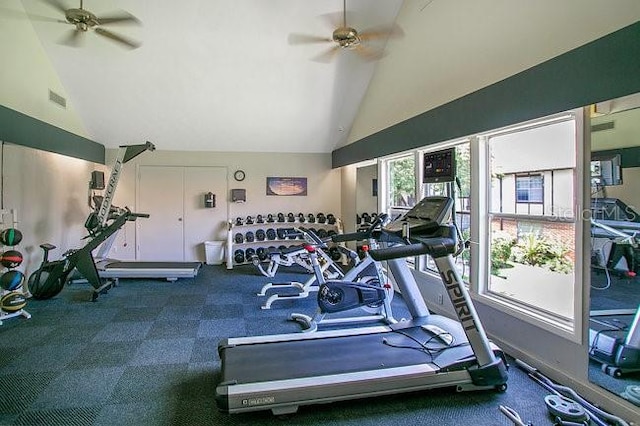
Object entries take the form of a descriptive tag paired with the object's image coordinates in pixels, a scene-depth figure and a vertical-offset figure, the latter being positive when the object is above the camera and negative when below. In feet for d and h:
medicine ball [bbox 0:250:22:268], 13.67 -1.79
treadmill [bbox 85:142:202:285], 18.38 -2.84
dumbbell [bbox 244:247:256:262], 24.69 -2.85
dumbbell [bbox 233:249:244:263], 24.38 -3.00
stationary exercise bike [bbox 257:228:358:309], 14.48 -3.55
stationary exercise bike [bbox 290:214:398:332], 12.08 -2.81
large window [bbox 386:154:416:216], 17.85 +1.55
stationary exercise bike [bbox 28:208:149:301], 16.11 -2.67
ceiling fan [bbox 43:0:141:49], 12.26 +6.90
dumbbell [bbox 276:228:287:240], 25.20 -1.44
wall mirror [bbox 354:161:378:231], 22.53 +1.45
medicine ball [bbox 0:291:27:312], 13.32 -3.40
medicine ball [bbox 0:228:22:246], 14.02 -0.96
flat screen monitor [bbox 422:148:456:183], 10.46 +1.45
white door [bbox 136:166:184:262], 24.97 -0.08
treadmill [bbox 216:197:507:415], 7.74 -3.76
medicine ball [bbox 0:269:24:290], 13.33 -2.56
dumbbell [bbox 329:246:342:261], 23.94 -2.80
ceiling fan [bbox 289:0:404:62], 13.44 +6.91
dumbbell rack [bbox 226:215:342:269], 25.56 -1.15
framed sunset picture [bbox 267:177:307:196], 26.43 +2.05
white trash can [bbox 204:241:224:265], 25.14 -2.80
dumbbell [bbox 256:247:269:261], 22.02 -2.61
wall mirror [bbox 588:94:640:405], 7.58 -0.79
